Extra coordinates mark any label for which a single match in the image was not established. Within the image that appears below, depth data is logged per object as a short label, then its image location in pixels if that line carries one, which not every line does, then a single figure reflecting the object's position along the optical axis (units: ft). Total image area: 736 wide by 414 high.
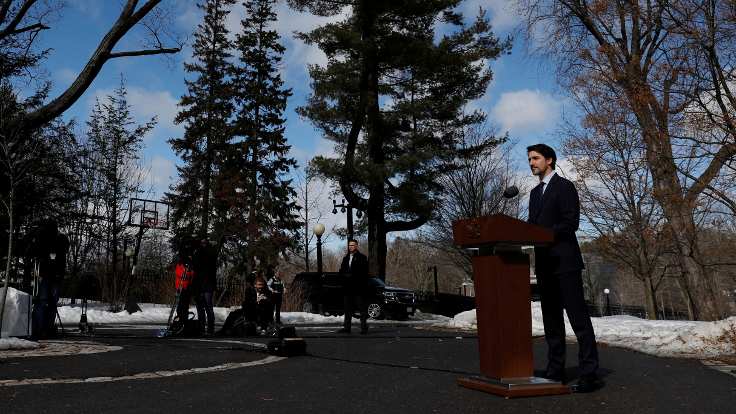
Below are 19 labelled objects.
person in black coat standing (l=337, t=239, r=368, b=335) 41.29
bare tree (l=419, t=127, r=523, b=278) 100.48
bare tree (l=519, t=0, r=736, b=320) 41.29
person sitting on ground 38.91
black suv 74.49
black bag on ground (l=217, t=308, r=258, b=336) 37.50
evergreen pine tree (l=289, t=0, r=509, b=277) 82.48
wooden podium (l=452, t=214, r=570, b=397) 14.53
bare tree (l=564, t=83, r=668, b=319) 63.73
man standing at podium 15.44
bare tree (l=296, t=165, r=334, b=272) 144.25
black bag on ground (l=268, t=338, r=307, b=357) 24.68
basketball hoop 110.52
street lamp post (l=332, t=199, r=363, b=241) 88.38
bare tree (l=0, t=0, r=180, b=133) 32.50
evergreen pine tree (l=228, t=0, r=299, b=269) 136.15
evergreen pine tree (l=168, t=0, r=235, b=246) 137.49
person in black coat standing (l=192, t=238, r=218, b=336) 39.73
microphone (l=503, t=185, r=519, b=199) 13.52
